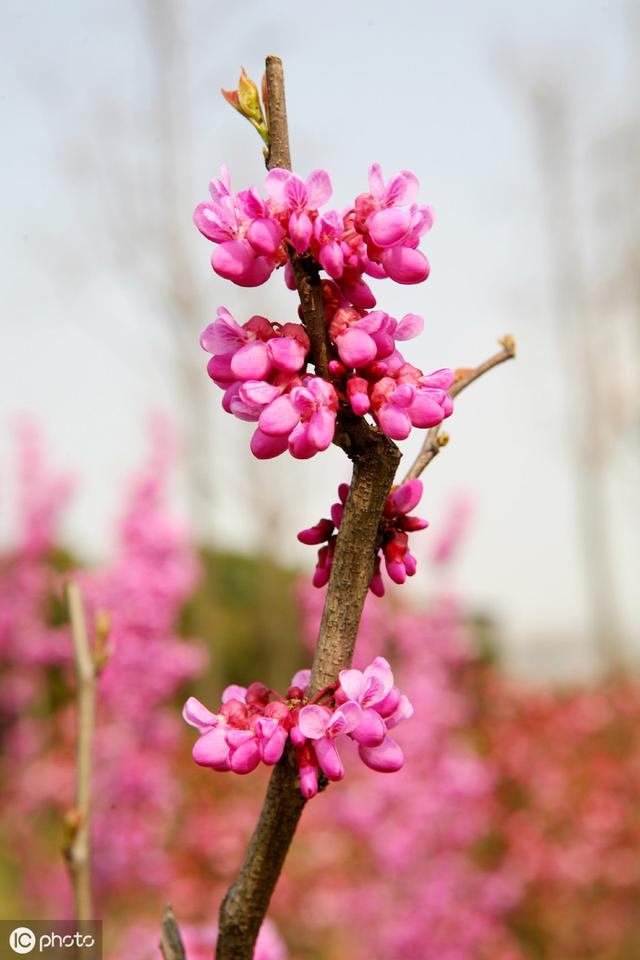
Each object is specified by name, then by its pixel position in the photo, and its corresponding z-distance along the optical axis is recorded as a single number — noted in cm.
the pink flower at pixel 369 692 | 33
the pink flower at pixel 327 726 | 32
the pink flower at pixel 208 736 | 33
